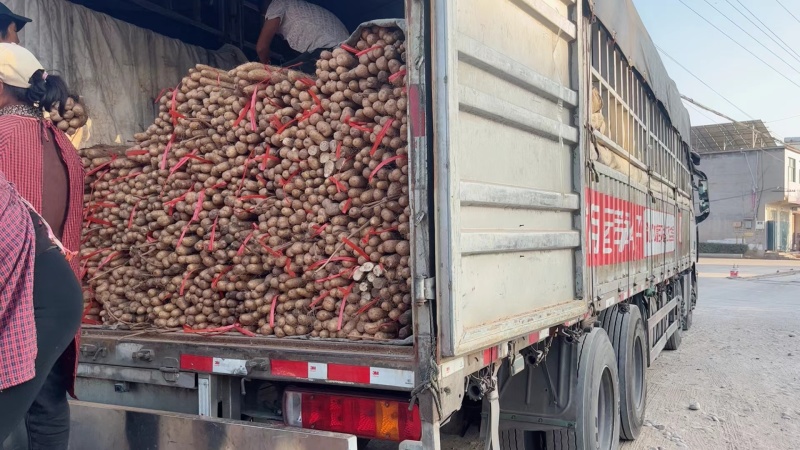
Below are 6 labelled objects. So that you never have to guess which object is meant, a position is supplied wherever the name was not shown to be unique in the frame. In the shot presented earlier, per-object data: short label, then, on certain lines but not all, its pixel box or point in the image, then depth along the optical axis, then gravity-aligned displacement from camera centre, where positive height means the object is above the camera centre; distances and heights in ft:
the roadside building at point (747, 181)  119.85 +9.67
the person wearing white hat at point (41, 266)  5.92 -0.24
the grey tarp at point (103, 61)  12.84 +4.00
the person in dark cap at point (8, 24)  11.82 +4.20
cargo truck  7.14 -1.01
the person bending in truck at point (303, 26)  14.67 +5.07
